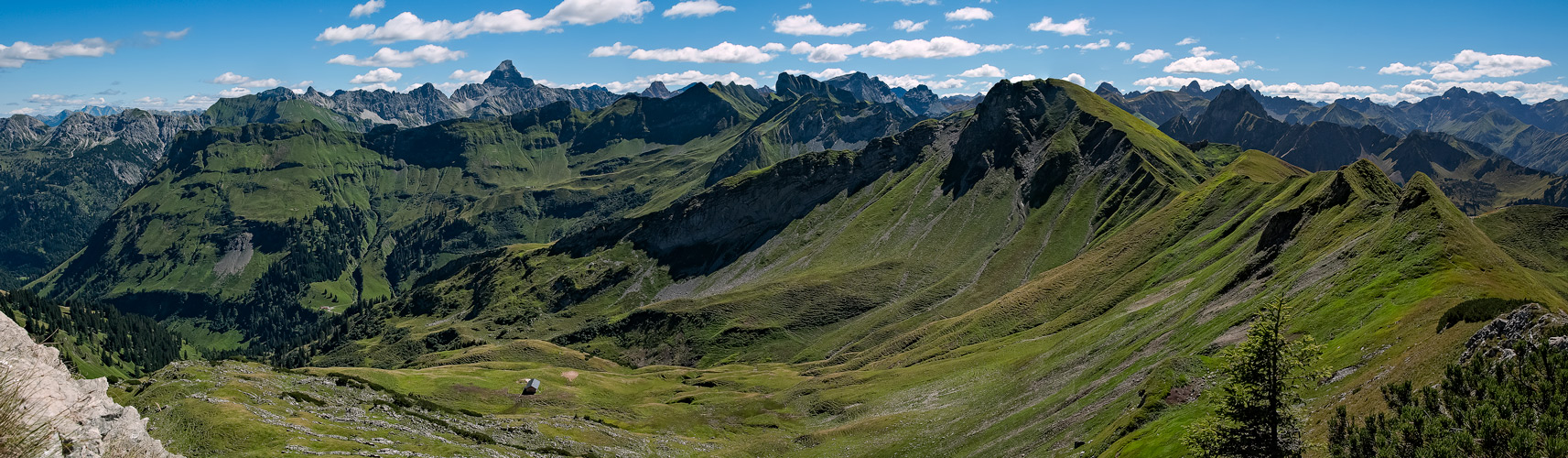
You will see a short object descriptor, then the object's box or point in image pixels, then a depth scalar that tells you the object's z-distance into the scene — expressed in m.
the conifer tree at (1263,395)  42.72
